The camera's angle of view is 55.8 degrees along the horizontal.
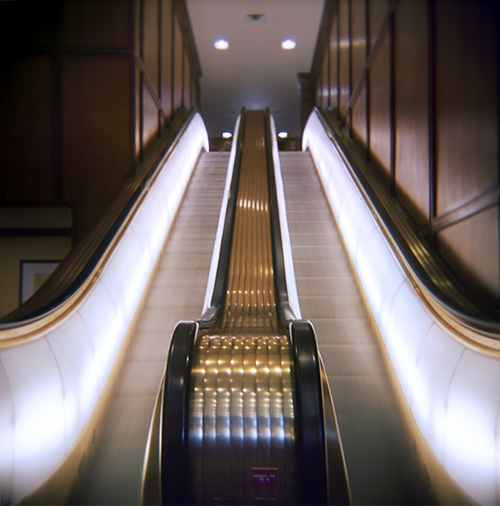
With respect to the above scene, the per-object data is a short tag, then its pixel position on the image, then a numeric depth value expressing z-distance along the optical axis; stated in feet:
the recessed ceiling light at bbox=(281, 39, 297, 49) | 34.12
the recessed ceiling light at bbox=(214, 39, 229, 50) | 34.19
